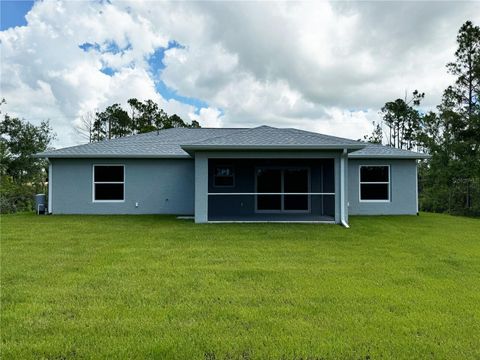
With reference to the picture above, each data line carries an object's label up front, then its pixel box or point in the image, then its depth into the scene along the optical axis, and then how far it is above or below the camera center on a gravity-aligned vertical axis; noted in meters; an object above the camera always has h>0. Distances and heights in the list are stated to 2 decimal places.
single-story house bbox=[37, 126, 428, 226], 14.14 +0.21
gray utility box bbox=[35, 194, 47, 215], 14.32 -0.67
